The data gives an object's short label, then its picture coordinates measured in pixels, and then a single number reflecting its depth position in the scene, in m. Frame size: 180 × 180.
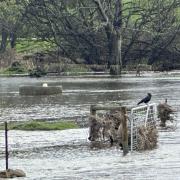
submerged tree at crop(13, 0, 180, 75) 93.94
